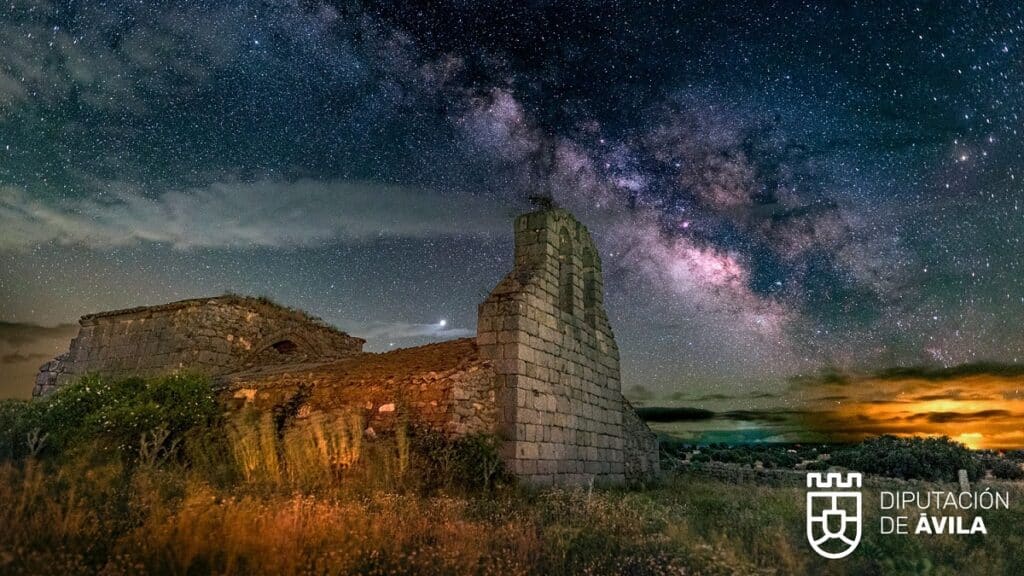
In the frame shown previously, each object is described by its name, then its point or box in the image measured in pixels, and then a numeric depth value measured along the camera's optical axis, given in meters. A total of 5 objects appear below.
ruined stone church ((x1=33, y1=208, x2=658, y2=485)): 11.36
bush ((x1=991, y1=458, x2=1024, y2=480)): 24.34
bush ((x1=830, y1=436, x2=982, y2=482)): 22.77
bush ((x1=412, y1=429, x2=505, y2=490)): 10.17
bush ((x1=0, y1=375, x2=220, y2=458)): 11.01
